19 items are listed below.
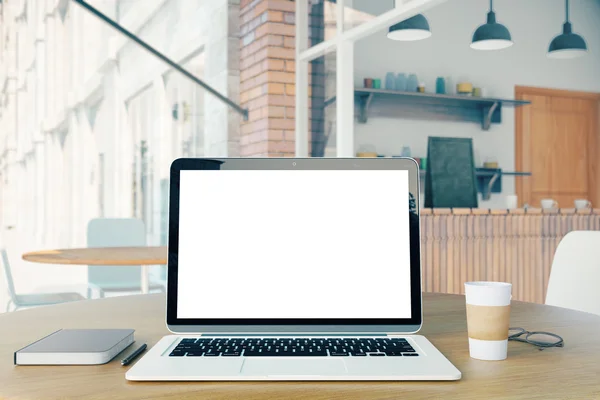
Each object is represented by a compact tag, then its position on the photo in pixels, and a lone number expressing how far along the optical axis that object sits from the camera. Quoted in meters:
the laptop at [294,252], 0.99
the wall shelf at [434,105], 5.52
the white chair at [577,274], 1.59
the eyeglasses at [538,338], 0.97
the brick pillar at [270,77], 4.50
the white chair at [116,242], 3.72
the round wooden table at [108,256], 2.63
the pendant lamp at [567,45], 4.78
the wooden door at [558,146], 6.37
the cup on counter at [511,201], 3.95
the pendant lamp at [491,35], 4.51
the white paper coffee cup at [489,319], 0.87
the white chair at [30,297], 2.96
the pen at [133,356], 0.85
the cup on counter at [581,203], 4.23
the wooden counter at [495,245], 3.35
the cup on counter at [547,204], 3.89
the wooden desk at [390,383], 0.73
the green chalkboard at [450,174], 3.73
